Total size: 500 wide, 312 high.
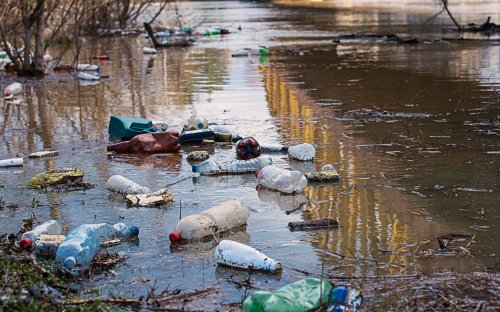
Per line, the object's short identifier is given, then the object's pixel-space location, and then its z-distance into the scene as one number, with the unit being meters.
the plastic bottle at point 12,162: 9.16
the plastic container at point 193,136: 10.24
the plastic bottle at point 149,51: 25.42
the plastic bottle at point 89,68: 19.55
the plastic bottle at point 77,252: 5.59
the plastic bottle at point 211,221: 6.35
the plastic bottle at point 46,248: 5.99
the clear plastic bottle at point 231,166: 8.62
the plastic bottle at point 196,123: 10.77
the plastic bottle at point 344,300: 4.62
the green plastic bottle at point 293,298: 4.59
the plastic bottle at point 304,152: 9.07
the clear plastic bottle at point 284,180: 7.76
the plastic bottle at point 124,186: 7.77
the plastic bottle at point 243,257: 5.57
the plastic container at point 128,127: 10.57
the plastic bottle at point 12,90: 15.45
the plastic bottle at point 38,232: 6.10
